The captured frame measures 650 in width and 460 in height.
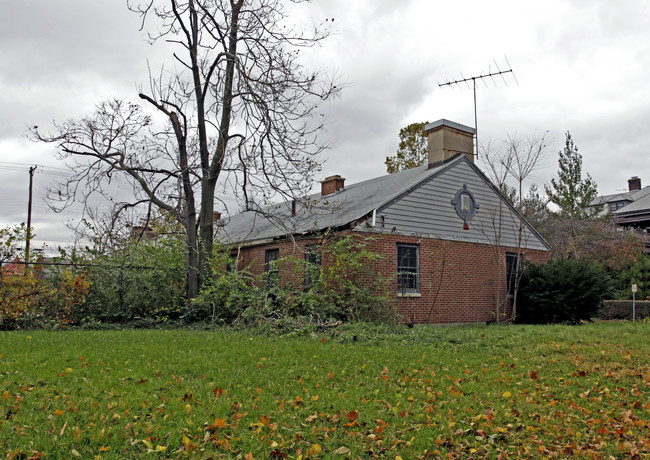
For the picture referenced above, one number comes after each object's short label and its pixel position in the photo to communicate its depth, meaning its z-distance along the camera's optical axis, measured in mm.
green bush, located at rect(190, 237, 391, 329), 12094
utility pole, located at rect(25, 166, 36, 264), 30709
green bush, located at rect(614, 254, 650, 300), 23578
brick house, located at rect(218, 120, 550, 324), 15414
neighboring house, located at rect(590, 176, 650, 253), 37662
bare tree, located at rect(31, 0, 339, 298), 13055
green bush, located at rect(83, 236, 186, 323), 12969
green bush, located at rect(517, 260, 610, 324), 16281
